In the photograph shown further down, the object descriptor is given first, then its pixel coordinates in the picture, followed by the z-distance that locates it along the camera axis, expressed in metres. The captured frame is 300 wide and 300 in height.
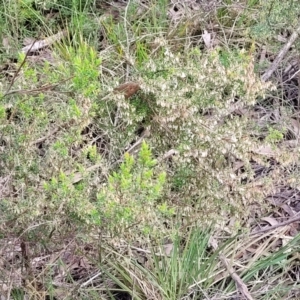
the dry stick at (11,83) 1.62
